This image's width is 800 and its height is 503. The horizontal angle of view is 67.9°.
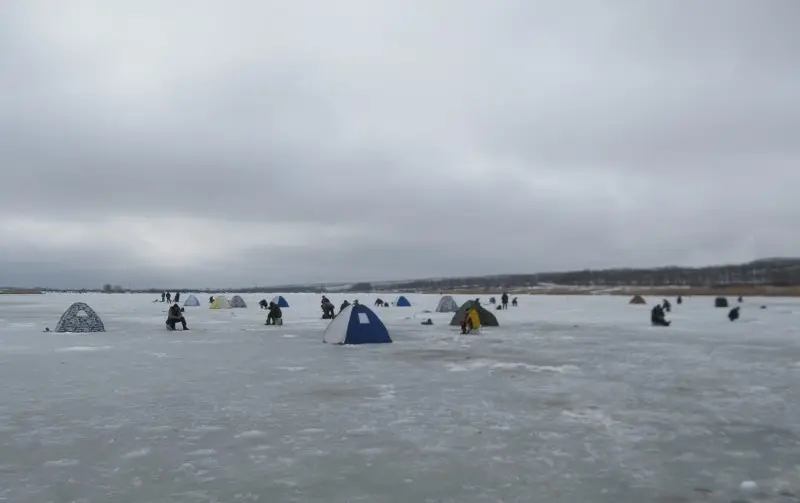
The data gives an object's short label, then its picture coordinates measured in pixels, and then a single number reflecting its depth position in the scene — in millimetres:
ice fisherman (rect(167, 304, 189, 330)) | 29984
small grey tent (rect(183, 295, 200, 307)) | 70738
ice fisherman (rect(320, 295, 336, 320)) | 38562
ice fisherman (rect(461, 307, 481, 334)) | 27484
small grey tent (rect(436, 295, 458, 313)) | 49656
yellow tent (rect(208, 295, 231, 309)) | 60250
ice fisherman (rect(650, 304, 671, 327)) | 32656
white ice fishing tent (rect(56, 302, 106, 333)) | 28703
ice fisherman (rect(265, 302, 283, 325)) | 33469
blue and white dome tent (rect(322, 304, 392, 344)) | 22281
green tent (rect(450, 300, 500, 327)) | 31256
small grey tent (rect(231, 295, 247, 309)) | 64812
